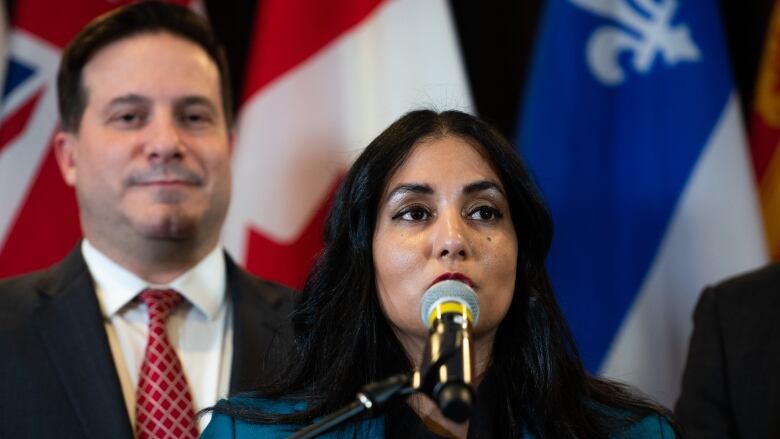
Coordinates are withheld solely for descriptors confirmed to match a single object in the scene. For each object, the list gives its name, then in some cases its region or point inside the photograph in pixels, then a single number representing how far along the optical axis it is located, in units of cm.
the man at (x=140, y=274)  476
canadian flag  647
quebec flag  639
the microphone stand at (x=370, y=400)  283
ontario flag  636
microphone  267
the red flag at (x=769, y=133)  675
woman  385
